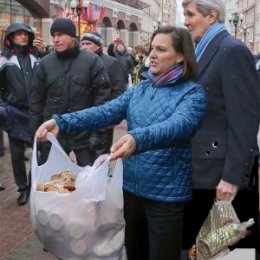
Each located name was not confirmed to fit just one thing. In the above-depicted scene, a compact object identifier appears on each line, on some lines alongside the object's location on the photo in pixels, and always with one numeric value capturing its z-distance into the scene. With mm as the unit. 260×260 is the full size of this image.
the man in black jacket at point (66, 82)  2900
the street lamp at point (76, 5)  14201
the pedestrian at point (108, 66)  3742
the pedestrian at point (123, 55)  9849
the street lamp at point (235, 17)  21418
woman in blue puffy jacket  1625
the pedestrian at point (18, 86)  3460
